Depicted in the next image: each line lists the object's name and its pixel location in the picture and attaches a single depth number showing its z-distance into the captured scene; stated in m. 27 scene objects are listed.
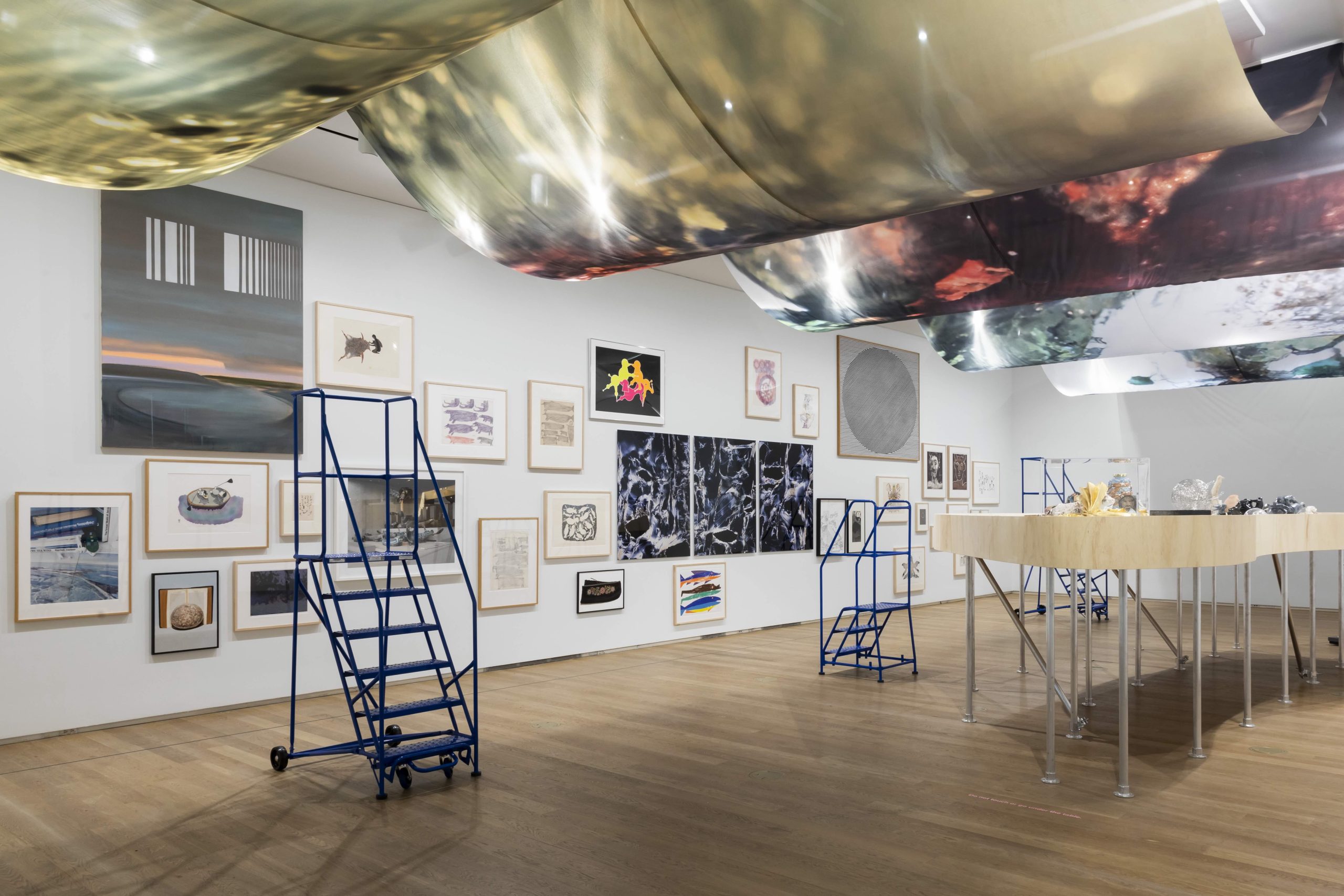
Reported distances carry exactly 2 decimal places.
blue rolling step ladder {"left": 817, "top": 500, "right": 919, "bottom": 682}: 7.13
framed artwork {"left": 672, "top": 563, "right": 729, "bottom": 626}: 8.96
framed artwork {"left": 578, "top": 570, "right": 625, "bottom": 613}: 8.11
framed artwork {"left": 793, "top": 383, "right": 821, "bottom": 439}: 10.52
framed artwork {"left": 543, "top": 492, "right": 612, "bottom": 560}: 7.89
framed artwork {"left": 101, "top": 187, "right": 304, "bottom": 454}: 5.67
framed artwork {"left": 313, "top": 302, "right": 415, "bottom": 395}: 6.51
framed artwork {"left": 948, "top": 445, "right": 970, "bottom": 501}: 13.12
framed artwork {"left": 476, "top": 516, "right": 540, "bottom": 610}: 7.36
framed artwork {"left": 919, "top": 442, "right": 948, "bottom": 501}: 12.63
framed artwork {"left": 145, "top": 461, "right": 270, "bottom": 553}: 5.74
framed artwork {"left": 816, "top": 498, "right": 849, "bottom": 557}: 10.73
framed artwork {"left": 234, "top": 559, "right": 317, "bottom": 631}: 6.04
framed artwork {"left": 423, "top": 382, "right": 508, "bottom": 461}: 7.09
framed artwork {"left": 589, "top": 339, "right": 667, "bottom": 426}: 8.35
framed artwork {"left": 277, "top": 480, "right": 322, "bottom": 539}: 6.29
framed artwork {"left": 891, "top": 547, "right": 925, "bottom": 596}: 11.74
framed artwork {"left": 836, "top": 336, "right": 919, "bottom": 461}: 11.26
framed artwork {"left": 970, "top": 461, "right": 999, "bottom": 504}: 13.66
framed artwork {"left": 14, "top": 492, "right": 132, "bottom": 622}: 5.25
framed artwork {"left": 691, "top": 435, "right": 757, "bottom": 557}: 9.27
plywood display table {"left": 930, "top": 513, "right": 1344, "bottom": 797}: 3.96
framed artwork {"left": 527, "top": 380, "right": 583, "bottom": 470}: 7.80
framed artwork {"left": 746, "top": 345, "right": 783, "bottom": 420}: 9.92
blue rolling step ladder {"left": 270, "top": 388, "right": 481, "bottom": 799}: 4.24
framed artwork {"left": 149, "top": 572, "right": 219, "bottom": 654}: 5.70
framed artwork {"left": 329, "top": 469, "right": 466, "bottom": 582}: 6.60
